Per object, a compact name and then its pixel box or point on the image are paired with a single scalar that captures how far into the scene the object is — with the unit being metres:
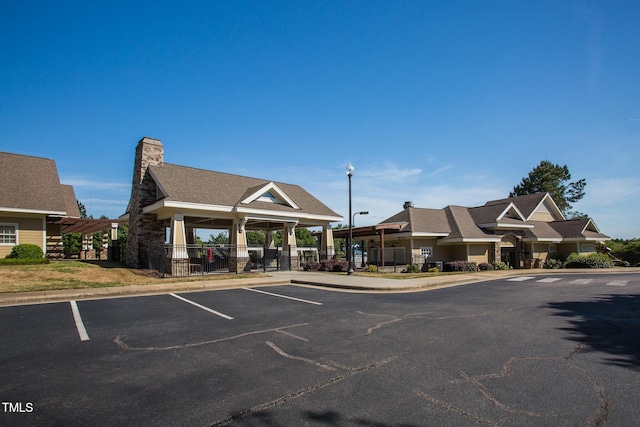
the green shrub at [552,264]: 34.67
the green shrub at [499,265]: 31.55
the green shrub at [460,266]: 28.80
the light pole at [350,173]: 20.32
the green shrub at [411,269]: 28.20
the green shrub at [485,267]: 30.22
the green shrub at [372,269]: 24.52
